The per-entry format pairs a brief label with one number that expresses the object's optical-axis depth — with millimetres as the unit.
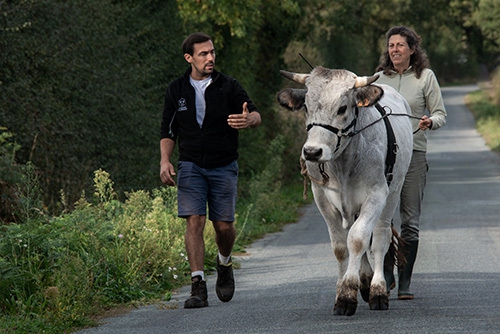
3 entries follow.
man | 16490
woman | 17165
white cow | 14709
